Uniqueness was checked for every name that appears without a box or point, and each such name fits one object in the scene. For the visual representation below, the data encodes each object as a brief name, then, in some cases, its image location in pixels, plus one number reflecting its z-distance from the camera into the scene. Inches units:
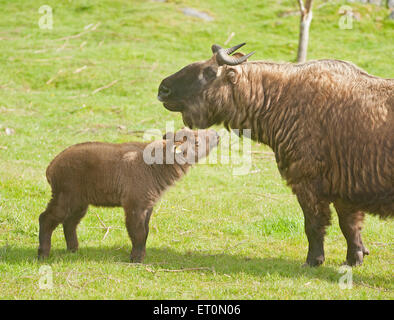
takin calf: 529.7
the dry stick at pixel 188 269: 509.0
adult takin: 481.4
